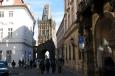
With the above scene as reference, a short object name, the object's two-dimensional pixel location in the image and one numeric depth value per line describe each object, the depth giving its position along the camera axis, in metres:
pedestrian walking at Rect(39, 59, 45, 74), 18.93
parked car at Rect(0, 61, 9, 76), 13.58
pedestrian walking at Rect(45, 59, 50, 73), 19.38
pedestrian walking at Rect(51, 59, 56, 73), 19.53
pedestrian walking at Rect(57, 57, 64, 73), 18.82
